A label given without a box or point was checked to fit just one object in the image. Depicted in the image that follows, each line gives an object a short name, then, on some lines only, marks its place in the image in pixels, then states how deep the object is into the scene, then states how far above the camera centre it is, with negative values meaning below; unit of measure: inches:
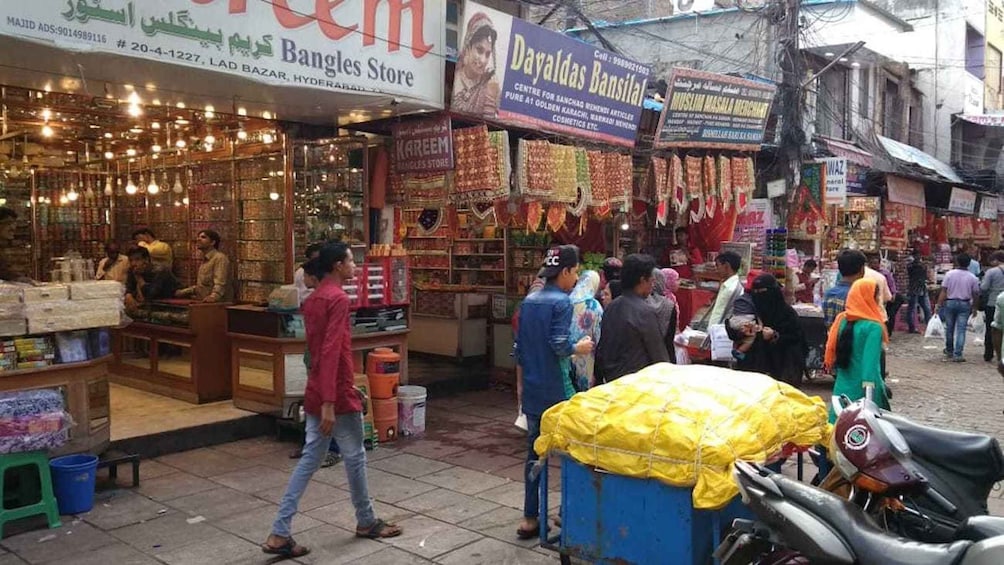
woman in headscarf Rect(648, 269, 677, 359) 220.2 -23.0
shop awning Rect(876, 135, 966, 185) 712.4 +73.5
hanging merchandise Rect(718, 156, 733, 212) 452.4 +32.5
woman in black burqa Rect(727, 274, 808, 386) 233.9 -31.0
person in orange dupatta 209.5 -29.8
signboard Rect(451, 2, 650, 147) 309.4 +68.4
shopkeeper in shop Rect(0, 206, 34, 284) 250.3 +1.3
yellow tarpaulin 136.0 -35.5
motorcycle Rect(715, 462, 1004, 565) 106.5 -43.3
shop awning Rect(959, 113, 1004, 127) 836.0 +124.6
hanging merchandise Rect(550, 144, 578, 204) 343.6 +27.6
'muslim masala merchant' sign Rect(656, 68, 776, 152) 413.1 +69.7
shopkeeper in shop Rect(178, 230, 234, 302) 346.3 -16.5
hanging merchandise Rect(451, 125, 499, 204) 312.0 +28.4
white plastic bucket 304.7 -68.8
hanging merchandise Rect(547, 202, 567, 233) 350.9 +9.7
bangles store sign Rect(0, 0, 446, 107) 207.6 +61.5
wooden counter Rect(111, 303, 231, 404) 321.4 -51.0
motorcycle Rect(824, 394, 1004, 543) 127.3 -39.7
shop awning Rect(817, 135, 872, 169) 570.3 +63.5
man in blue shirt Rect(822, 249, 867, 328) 234.2 -9.1
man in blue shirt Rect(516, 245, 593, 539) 192.1 -27.1
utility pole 500.7 +91.4
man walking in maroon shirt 182.4 -38.5
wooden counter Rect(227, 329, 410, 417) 294.0 -51.0
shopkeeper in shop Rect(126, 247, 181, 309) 359.9 -20.3
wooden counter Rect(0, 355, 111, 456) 222.4 -46.9
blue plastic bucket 213.5 -67.7
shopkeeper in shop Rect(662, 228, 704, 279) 476.1 -12.7
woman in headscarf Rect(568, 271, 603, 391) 234.4 -26.7
